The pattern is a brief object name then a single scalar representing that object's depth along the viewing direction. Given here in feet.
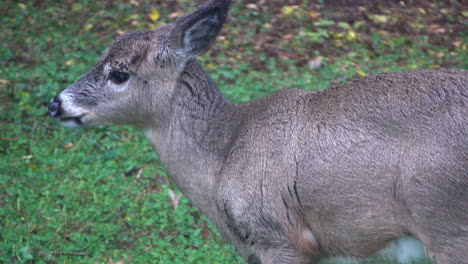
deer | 25.25
